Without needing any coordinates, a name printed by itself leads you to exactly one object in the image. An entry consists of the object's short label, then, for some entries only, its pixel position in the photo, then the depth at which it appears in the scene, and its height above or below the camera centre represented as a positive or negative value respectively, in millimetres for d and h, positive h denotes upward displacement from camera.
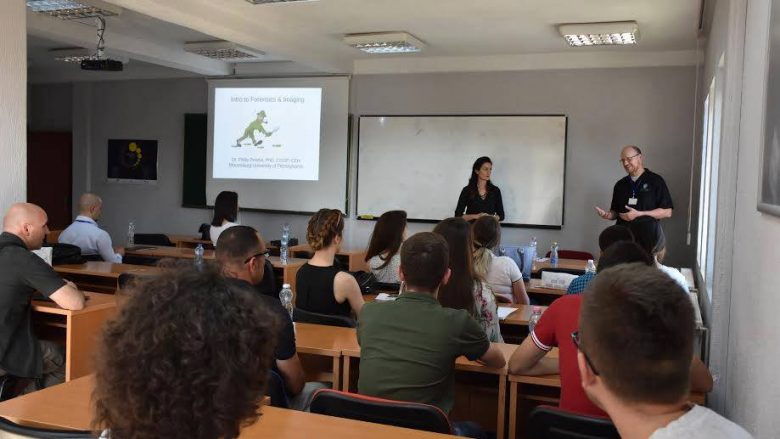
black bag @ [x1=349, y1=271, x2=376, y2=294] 4508 -632
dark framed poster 10016 +215
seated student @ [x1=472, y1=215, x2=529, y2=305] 4199 -483
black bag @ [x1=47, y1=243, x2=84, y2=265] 5398 -630
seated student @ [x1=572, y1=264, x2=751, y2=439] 1241 -296
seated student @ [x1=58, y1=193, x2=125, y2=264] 5807 -502
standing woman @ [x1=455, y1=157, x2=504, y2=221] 7645 -88
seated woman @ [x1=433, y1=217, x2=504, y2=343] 3188 -462
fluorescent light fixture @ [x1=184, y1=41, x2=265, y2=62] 7617 +1427
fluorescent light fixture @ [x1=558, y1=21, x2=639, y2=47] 6250 +1480
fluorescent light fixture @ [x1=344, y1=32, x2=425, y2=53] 7016 +1470
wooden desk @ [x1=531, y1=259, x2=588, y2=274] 5875 -655
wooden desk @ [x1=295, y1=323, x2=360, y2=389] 3025 -718
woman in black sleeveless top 3610 -520
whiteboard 7891 +298
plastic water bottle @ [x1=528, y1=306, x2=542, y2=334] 3365 -633
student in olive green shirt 2421 -547
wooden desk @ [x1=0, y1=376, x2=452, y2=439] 1999 -724
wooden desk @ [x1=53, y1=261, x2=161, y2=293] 5082 -740
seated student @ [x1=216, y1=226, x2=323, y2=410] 2662 -363
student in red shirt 2305 -559
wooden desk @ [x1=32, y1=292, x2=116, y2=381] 3691 -825
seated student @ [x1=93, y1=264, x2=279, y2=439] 989 -265
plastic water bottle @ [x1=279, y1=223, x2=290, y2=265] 6062 -637
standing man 6512 +0
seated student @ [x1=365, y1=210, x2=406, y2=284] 4520 -399
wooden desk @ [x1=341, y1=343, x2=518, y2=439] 2750 -727
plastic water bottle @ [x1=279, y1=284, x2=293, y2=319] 3390 -569
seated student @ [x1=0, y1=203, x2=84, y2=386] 3500 -609
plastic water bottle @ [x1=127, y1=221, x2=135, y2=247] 7321 -656
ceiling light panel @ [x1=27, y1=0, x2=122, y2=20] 5664 +1376
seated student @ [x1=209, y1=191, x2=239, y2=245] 6430 -307
